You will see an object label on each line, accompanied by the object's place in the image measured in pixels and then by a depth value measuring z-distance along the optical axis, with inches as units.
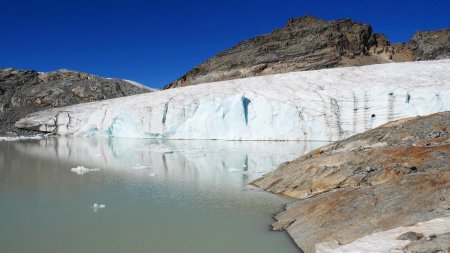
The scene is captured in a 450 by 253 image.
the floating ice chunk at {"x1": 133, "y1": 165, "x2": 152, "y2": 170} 559.2
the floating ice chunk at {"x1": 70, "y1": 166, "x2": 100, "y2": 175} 532.0
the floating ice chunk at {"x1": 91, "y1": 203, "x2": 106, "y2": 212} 329.7
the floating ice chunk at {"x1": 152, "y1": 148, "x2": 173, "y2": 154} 754.8
